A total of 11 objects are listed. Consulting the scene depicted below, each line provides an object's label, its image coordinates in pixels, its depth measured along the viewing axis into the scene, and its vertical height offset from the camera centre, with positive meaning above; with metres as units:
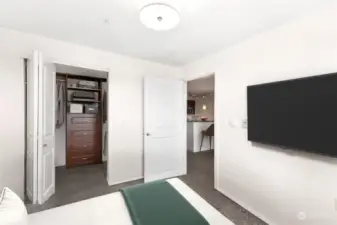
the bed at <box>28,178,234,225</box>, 1.13 -0.70
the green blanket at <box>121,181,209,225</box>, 1.12 -0.68
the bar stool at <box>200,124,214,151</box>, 5.22 -0.59
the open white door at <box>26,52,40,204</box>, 2.10 -0.05
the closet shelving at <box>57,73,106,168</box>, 3.76 -0.31
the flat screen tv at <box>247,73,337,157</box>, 1.42 -0.01
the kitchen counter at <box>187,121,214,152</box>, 5.41 -0.72
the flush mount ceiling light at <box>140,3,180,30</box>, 1.53 +0.89
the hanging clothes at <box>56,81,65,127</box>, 3.60 +0.22
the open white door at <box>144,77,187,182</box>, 3.12 -0.27
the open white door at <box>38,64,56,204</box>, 2.16 -0.28
